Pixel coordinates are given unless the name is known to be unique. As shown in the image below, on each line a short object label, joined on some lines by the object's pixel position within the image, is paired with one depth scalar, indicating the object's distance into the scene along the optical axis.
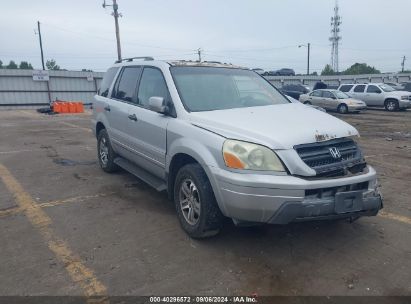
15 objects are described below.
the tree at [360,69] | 84.00
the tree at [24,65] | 83.62
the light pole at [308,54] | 66.76
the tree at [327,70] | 85.09
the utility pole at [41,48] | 50.75
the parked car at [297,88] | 28.64
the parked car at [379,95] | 21.28
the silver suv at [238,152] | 3.17
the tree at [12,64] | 84.26
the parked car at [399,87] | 25.12
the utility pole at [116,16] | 30.15
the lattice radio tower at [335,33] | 72.62
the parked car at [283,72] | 46.92
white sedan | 20.53
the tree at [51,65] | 84.19
